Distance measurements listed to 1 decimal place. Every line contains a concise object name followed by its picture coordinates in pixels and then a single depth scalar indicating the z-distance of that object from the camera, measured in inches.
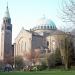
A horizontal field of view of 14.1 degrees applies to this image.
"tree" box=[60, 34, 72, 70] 1946.4
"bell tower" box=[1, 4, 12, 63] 4323.3
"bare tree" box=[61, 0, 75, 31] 679.6
